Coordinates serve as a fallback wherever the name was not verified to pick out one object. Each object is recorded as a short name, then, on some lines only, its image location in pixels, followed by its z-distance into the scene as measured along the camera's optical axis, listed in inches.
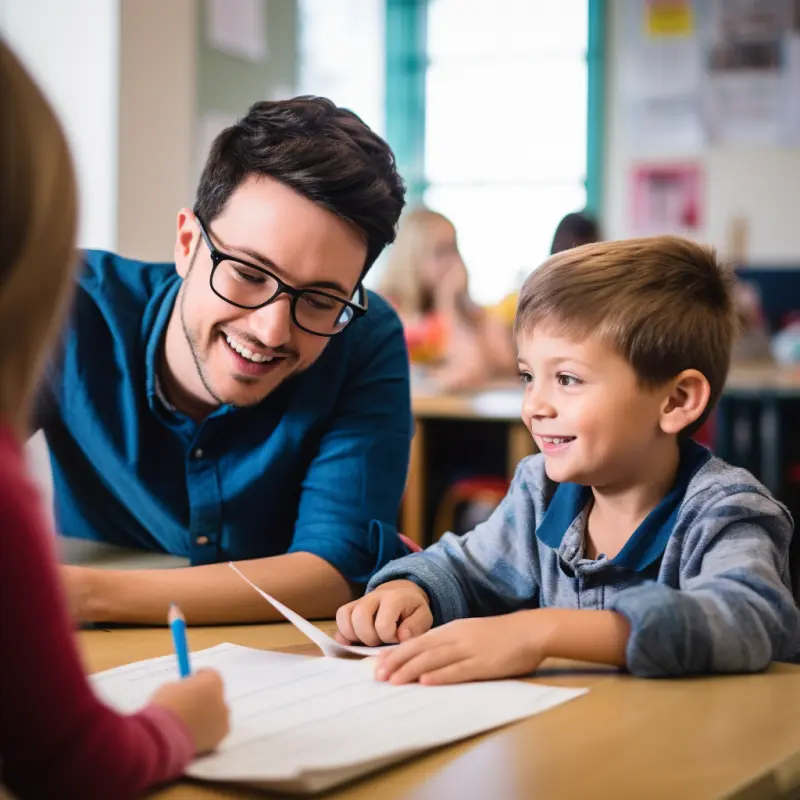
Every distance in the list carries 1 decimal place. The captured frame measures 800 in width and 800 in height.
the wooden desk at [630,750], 24.6
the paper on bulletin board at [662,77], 262.2
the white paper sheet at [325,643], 36.5
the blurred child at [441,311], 165.5
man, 46.3
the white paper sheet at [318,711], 25.0
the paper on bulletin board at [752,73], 253.8
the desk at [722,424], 134.5
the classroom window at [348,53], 244.4
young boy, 39.2
